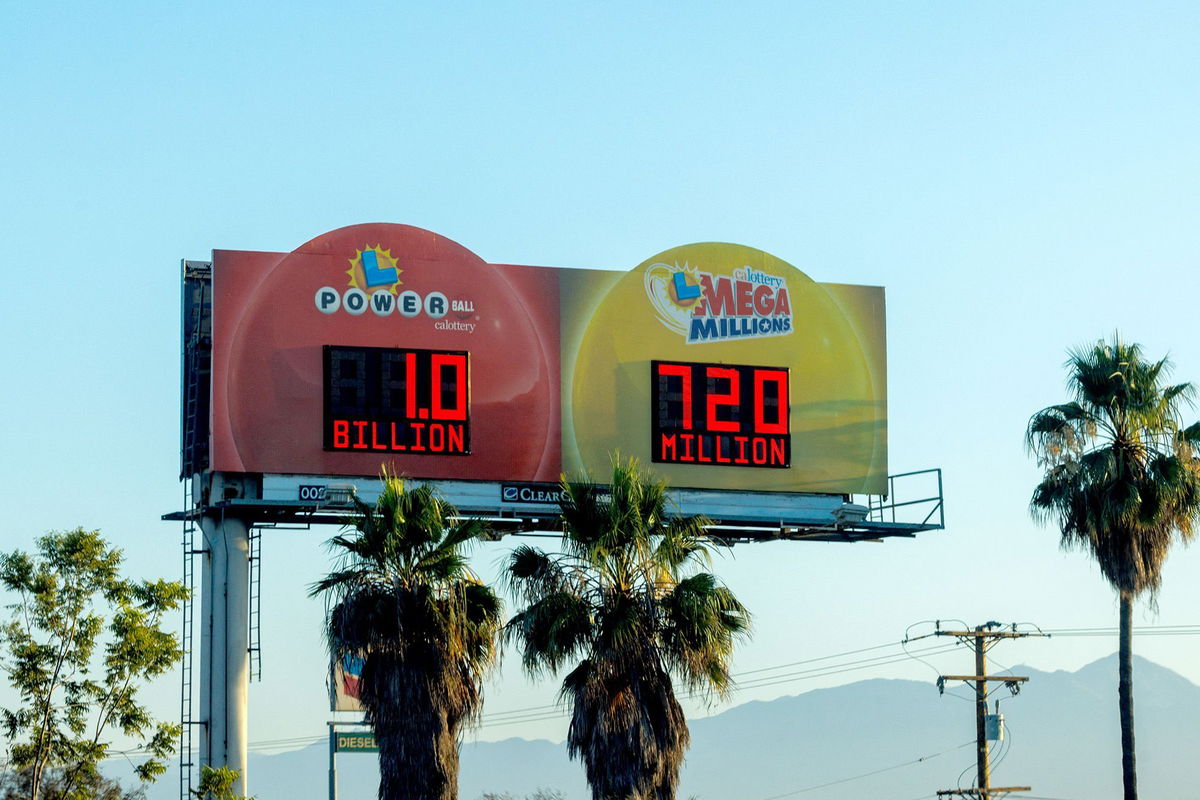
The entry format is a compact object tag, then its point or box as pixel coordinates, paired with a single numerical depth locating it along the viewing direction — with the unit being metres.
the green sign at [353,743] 64.00
